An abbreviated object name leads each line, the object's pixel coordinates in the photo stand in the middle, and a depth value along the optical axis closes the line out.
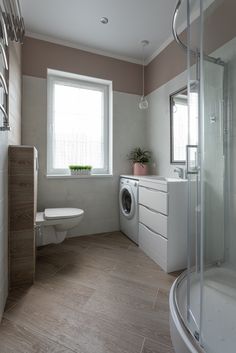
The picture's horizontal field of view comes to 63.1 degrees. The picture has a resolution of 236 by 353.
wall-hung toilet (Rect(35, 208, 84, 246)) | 2.03
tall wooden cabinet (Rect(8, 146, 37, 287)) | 1.56
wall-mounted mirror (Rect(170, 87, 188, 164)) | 2.33
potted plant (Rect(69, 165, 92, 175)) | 2.71
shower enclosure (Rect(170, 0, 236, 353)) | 1.06
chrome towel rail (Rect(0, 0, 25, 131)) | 1.17
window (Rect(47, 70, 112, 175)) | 2.71
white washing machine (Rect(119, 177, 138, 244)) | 2.39
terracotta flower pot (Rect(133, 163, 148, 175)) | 2.85
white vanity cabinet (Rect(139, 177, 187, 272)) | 1.77
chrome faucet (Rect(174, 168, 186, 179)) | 2.11
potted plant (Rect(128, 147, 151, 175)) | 2.85
